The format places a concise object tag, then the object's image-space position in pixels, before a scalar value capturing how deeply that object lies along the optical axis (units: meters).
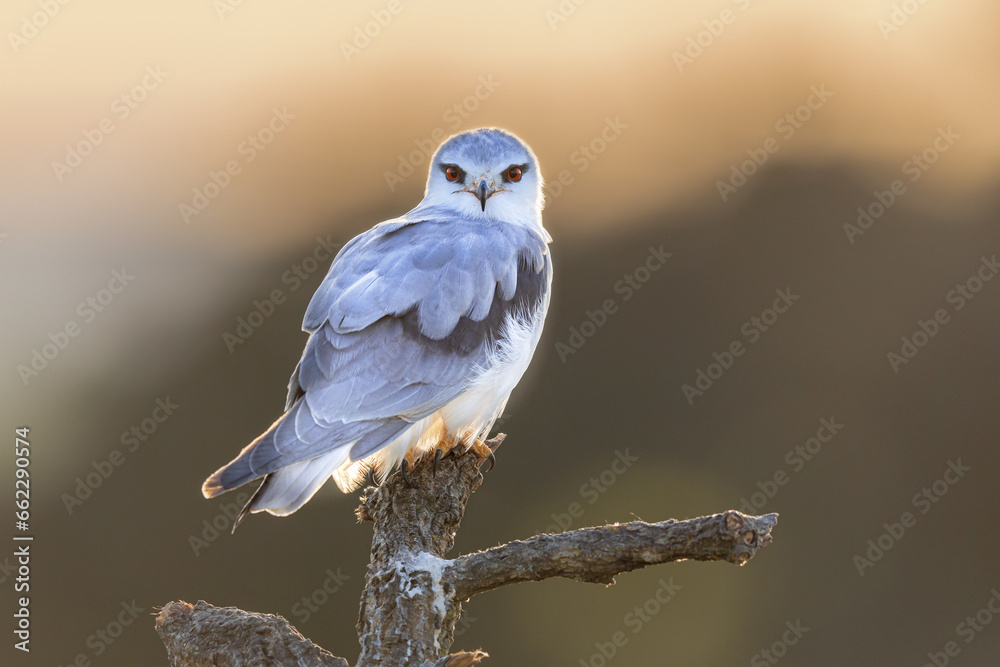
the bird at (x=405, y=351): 6.61
